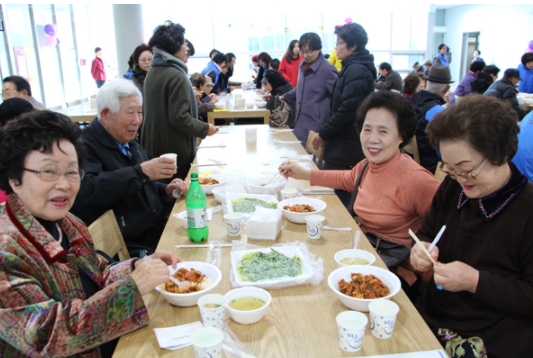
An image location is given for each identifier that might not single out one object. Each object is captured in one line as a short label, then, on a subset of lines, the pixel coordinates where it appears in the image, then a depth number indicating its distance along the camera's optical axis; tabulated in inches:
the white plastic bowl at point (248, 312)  44.5
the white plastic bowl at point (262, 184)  87.8
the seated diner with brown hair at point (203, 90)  219.6
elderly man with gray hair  78.7
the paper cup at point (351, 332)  39.8
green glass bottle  65.4
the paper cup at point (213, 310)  43.3
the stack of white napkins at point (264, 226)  66.4
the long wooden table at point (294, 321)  41.7
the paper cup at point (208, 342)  37.6
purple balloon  352.5
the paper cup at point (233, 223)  68.0
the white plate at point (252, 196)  81.4
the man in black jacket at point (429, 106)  151.1
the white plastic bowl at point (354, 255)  57.7
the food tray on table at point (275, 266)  52.9
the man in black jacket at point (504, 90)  211.3
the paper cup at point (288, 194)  86.0
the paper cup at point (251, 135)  150.5
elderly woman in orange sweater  73.2
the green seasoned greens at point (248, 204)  77.1
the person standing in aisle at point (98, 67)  421.7
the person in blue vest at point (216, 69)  292.5
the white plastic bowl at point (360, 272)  46.5
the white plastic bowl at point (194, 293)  48.2
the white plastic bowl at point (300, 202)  73.4
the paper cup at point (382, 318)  41.9
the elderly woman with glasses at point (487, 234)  50.4
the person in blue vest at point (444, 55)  466.6
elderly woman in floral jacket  39.4
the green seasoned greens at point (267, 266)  54.3
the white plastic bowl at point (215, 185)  89.7
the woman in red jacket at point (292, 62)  295.9
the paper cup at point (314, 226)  66.2
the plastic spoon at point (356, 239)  64.0
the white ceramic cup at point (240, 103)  231.5
